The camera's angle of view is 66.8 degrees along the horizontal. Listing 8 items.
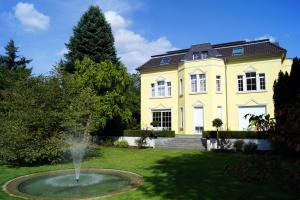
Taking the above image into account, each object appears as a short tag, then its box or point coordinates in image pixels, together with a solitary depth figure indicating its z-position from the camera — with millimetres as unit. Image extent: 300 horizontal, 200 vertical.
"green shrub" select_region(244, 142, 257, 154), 16857
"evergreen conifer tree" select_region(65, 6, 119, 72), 26707
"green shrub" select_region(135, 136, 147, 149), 20498
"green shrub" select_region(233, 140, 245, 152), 17240
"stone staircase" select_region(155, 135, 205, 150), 19433
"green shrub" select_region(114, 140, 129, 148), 20906
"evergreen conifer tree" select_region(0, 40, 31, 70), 30048
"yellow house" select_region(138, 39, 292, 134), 22716
